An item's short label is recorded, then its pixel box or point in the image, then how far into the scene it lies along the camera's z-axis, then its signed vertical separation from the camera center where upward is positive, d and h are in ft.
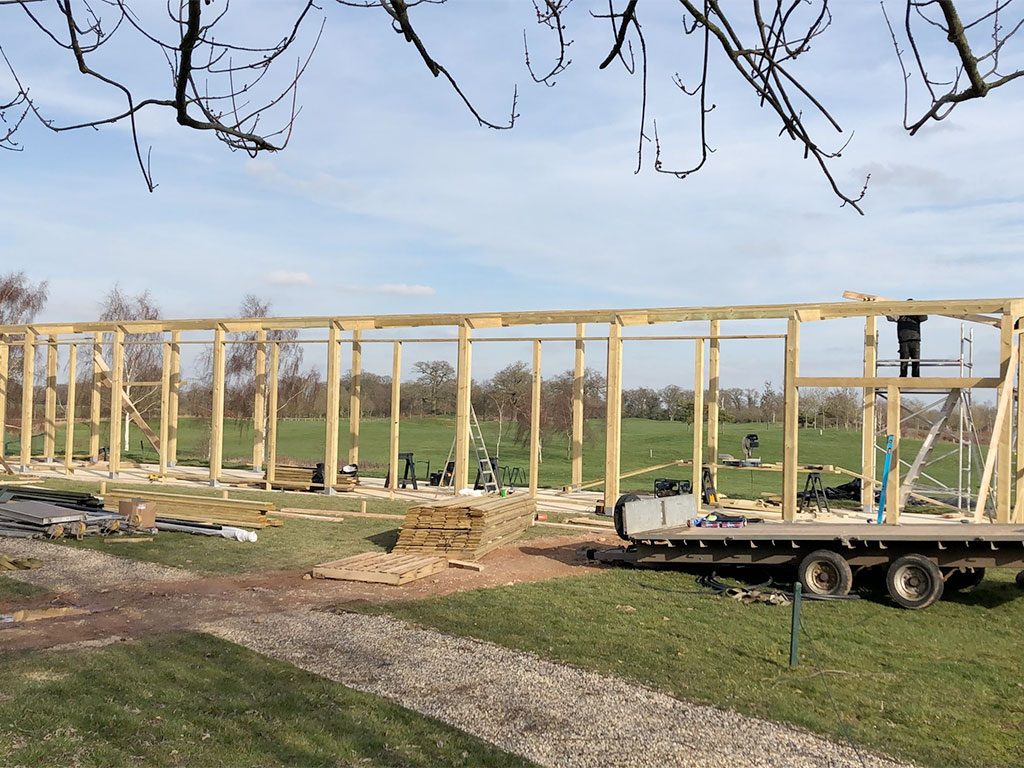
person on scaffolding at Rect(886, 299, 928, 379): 54.85 +5.56
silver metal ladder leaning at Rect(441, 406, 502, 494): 62.69 -4.44
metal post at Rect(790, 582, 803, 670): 23.31 -5.84
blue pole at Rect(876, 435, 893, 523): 47.55 -3.24
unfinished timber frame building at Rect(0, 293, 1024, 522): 47.21 +2.79
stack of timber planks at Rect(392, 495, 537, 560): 40.09 -5.64
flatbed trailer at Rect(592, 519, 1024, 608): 30.58 -4.98
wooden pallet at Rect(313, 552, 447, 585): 34.76 -6.66
